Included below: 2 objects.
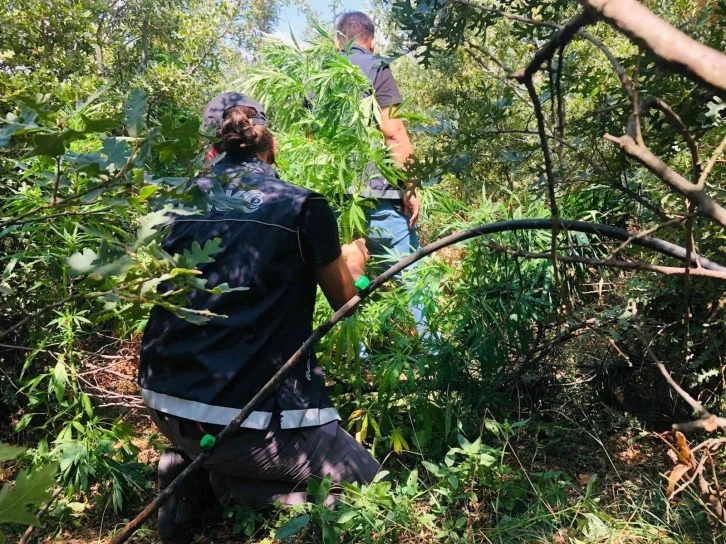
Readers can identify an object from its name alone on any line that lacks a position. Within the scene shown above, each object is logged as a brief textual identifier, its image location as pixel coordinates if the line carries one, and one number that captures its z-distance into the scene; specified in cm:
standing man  307
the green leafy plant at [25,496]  65
